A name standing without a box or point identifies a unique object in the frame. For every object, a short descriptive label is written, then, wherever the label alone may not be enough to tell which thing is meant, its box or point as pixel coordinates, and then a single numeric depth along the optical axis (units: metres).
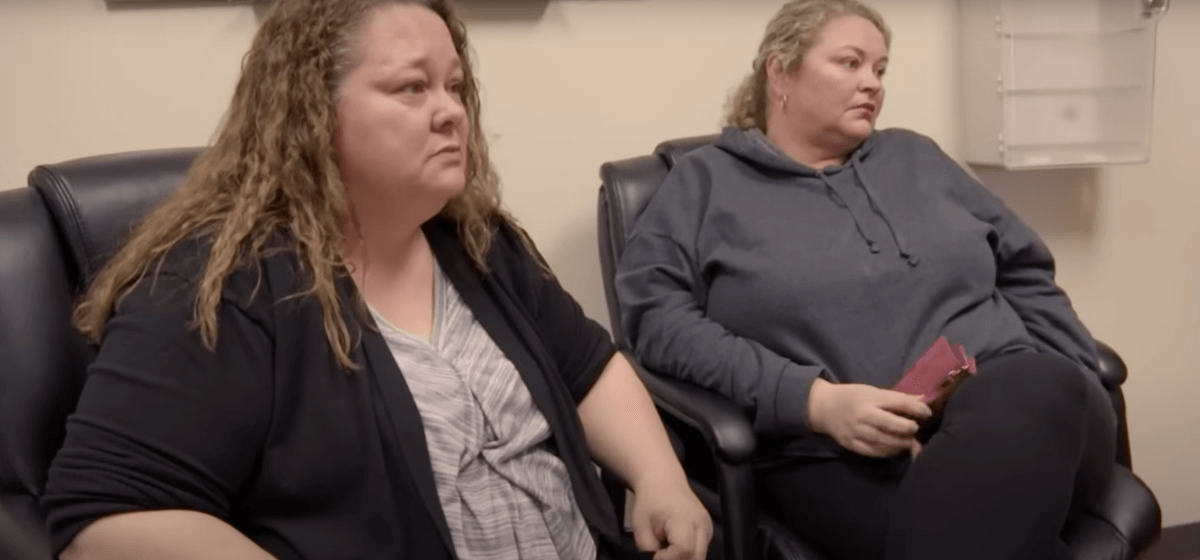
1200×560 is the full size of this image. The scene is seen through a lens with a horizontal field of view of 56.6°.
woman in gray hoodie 1.42
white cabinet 2.23
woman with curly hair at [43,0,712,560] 1.08
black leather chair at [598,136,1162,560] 1.50
